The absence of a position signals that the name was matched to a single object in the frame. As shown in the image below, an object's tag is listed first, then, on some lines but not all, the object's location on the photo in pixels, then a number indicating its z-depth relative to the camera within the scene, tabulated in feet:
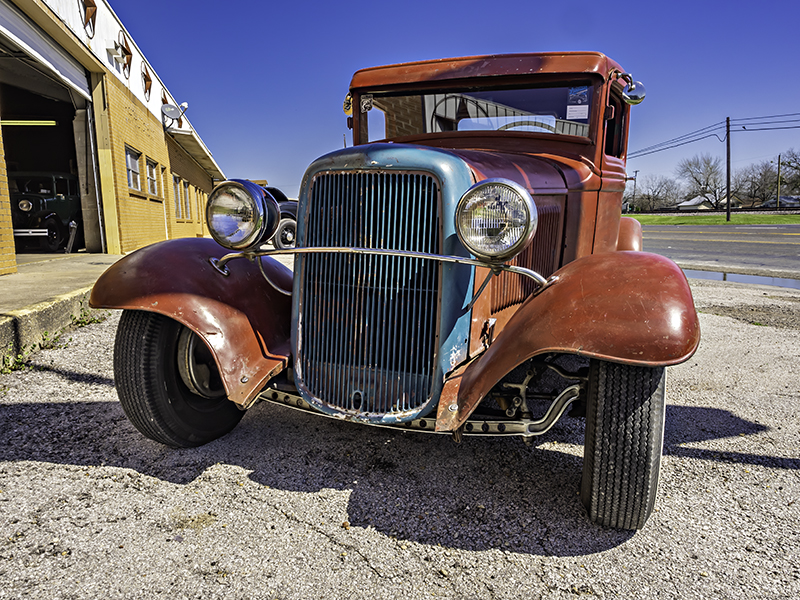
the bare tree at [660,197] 251.39
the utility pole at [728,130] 121.49
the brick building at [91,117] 23.13
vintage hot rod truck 5.98
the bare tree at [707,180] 221.66
